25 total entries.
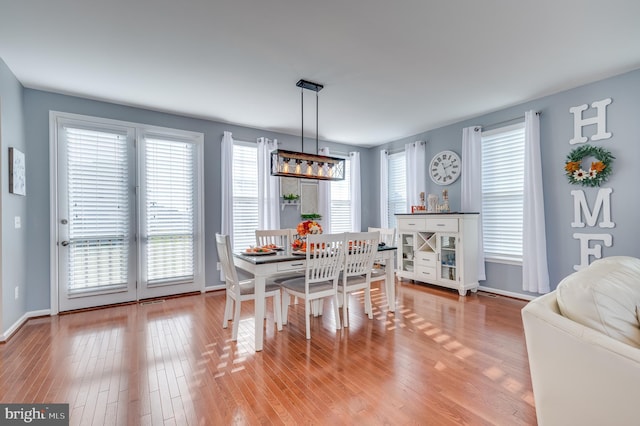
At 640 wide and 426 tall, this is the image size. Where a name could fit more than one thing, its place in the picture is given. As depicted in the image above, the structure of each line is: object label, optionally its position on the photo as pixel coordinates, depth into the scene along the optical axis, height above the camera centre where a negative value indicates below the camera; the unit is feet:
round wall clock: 16.25 +2.60
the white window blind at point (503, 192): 13.89 +1.02
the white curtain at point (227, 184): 15.61 +1.72
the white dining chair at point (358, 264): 10.49 -1.77
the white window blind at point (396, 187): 19.56 +1.88
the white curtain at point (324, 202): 19.21 +0.88
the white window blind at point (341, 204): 20.21 +0.74
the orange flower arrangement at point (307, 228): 10.82 -0.45
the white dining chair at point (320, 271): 9.55 -1.87
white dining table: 8.77 -1.59
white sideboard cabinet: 14.37 -1.81
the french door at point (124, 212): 12.35 +0.27
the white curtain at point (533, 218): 12.64 -0.22
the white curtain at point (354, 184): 20.72 +2.16
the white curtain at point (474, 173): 15.01 +2.06
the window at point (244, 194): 16.35 +1.25
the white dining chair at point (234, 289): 9.47 -2.41
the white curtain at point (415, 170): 17.92 +2.67
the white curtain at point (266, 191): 16.81 +1.42
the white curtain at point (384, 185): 20.38 +2.01
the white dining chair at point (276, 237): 13.50 -1.00
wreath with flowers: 11.07 +1.75
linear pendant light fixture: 10.55 +1.92
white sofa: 3.73 -1.83
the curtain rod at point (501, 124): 13.62 +4.31
